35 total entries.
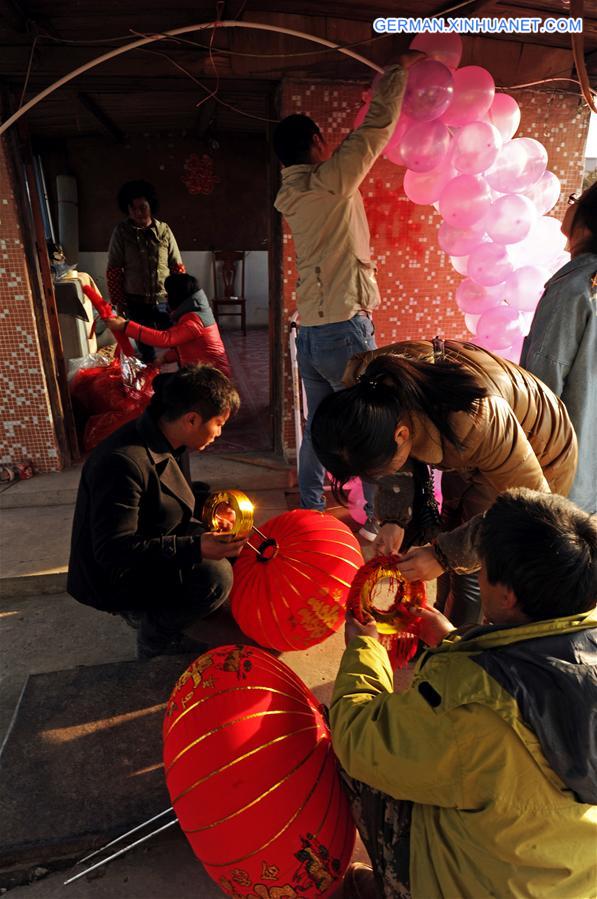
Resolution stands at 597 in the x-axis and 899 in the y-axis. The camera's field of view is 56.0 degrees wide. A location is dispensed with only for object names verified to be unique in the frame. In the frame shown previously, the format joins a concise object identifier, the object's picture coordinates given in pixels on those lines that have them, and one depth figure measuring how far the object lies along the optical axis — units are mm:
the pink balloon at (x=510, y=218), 3158
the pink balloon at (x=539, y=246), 3389
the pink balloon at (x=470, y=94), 3162
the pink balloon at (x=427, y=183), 3320
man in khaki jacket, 2879
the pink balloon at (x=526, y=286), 3328
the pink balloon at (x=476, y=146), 3107
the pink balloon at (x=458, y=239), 3355
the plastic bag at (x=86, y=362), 5610
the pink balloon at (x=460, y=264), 3570
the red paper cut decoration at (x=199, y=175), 8289
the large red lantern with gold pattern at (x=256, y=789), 1496
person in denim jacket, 2350
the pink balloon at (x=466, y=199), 3223
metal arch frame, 3051
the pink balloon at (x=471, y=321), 3730
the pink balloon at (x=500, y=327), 3414
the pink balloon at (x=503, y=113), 3342
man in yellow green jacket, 1061
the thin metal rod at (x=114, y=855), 1840
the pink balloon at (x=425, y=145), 3098
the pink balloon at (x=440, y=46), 3102
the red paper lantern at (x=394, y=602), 1792
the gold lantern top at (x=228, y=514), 2314
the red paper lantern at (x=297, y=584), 2307
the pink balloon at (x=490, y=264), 3328
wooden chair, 9645
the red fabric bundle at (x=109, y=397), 4699
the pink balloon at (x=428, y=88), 2906
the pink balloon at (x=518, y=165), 3242
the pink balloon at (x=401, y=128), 3102
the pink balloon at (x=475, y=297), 3539
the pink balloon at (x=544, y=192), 3422
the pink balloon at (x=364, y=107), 3325
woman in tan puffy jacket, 1709
